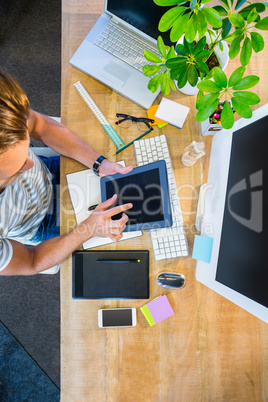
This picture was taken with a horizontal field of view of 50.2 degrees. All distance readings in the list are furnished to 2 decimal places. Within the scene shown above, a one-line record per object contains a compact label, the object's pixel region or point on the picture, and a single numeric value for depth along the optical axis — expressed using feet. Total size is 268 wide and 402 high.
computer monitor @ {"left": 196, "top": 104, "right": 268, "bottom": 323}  2.03
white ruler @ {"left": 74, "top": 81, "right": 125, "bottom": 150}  3.44
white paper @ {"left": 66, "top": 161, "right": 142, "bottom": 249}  3.30
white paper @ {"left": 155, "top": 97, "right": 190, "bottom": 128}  3.40
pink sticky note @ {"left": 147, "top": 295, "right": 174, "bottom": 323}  3.18
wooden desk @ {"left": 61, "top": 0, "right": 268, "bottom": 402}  3.10
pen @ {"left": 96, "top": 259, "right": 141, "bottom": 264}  3.24
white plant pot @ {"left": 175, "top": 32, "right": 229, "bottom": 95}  2.97
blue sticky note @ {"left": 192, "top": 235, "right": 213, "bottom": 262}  2.79
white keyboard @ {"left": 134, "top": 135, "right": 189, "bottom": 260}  3.26
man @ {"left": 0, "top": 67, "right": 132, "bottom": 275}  2.44
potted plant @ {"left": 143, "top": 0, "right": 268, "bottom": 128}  2.06
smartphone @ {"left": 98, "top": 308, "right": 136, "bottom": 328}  3.14
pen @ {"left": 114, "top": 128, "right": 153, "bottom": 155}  3.42
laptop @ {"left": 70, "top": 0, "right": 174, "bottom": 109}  3.46
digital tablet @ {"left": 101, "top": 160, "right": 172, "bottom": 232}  3.06
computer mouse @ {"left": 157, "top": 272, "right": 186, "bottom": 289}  3.22
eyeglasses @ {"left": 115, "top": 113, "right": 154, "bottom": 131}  3.43
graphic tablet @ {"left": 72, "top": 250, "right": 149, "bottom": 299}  3.21
